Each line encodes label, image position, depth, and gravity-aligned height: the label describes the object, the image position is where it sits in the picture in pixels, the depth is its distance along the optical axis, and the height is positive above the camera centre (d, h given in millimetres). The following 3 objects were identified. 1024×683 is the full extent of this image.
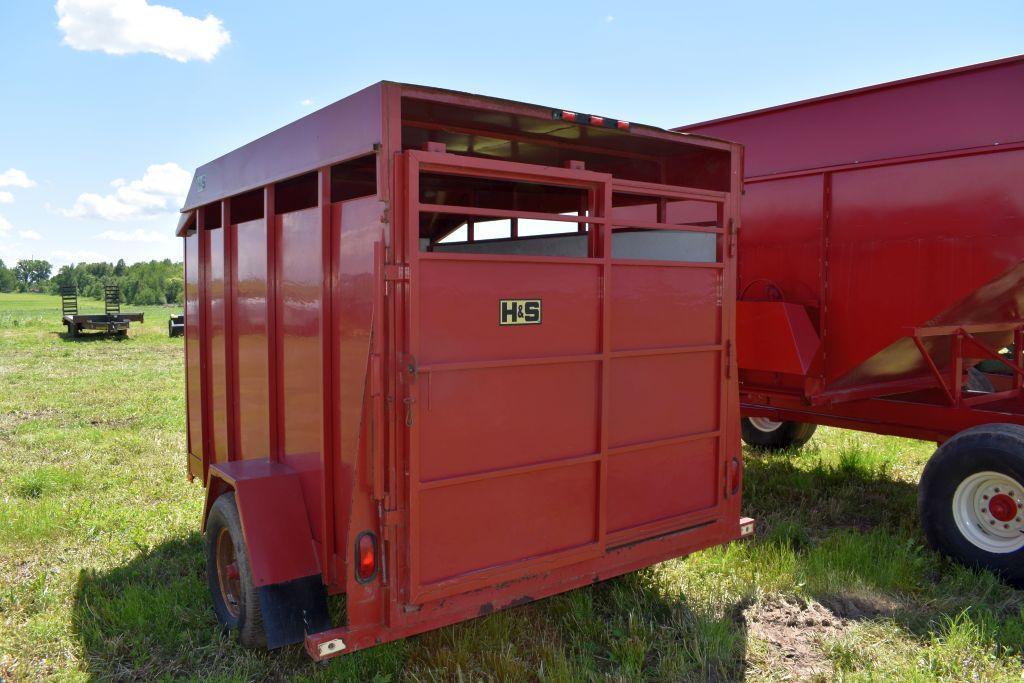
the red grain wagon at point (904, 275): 4699 +162
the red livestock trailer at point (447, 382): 3098 -400
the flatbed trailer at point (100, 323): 21562 -765
